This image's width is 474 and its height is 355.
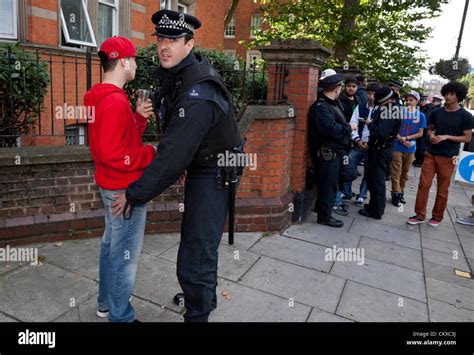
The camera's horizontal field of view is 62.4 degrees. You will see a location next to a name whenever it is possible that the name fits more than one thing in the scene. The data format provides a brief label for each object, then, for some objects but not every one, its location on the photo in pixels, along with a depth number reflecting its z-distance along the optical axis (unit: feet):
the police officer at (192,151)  7.44
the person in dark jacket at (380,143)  19.27
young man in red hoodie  7.74
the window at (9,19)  22.49
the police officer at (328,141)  16.75
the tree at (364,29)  32.24
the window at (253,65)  16.69
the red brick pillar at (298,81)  16.43
